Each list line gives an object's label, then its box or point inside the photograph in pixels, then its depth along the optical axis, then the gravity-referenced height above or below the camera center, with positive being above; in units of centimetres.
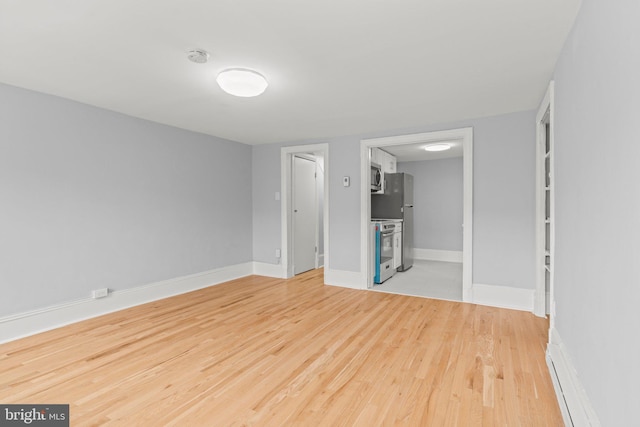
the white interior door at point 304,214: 559 -11
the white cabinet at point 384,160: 529 +86
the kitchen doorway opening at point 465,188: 389 +26
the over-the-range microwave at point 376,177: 509 +50
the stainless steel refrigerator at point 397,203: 575 +9
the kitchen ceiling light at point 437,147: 566 +109
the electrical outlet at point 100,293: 343 -91
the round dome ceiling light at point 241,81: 250 +100
